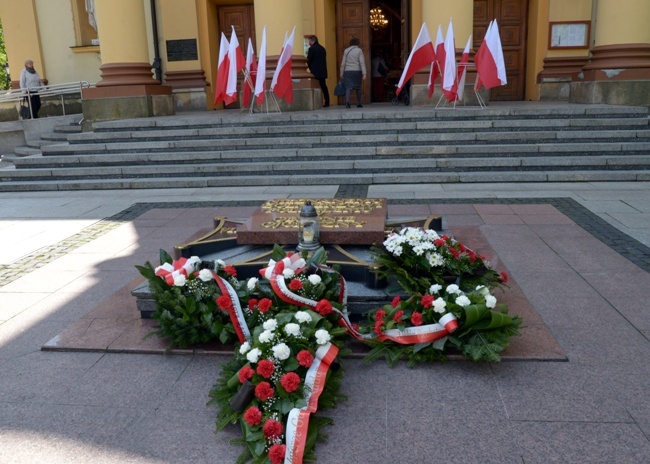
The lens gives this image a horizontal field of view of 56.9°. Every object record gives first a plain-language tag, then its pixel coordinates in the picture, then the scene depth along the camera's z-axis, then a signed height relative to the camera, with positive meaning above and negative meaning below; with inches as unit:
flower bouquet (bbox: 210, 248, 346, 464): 100.3 -53.2
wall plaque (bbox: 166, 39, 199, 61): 629.9 +34.2
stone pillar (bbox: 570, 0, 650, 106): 451.8 +10.9
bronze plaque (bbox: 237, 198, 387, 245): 171.5 -42.3
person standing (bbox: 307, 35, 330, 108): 534.0 +16.9
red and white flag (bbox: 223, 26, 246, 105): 440.8 +9.3
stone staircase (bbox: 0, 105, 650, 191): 369.4 -46.8
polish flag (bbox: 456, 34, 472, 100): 459.8 +3.2
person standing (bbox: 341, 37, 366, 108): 531.5 +7.6
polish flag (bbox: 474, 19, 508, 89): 419.8 +8.4
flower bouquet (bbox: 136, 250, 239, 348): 137.5 -49.6
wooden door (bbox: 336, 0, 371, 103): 633.0 +54.4
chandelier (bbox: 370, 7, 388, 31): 682.2 +64.1
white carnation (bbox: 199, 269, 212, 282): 139.8 -43.7
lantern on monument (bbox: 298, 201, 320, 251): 164.2 -40.8
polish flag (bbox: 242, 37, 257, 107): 463.8 +3.8
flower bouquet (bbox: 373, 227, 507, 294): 148.2 -45.8
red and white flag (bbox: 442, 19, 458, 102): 430.3 +5.9
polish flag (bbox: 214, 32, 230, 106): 445.1 +8.4
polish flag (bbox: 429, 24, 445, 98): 439.2 +11.2
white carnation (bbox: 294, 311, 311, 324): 122.0 -47.0
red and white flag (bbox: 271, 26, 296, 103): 446.0 +4.3
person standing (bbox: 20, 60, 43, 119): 596.7 +5.7
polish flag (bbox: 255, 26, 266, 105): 440.8 +5.3
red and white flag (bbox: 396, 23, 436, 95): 433.1 +13.7
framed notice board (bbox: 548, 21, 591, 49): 580.1 +34.8
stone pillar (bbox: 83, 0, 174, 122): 478.0 +13.9
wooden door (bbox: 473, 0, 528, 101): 612.7 +42.1
